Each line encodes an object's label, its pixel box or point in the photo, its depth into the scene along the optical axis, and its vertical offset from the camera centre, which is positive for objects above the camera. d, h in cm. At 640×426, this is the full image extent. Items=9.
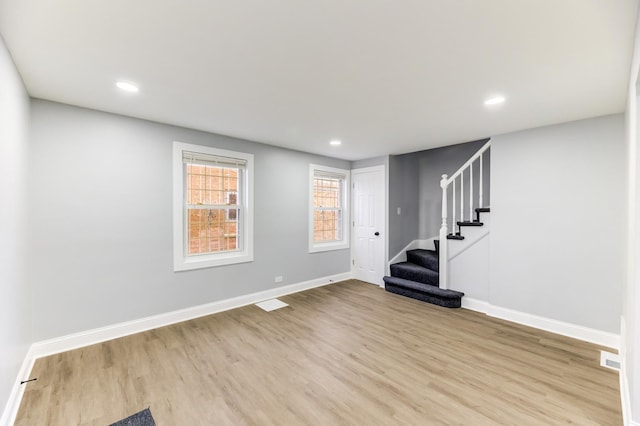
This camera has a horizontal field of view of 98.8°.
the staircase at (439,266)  406 -95
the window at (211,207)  346 +8
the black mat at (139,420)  181 -139
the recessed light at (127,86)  227 +107
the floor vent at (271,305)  393 -137
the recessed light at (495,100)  253 +106
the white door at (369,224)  519 -23
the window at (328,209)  502 +7
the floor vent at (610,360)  251 -141
